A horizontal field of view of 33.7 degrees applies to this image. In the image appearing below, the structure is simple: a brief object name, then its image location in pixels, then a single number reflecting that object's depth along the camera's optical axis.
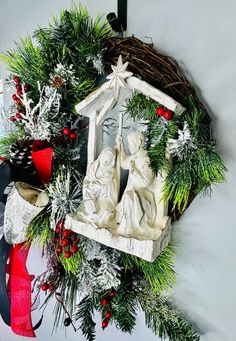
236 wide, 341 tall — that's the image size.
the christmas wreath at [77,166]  0.82
